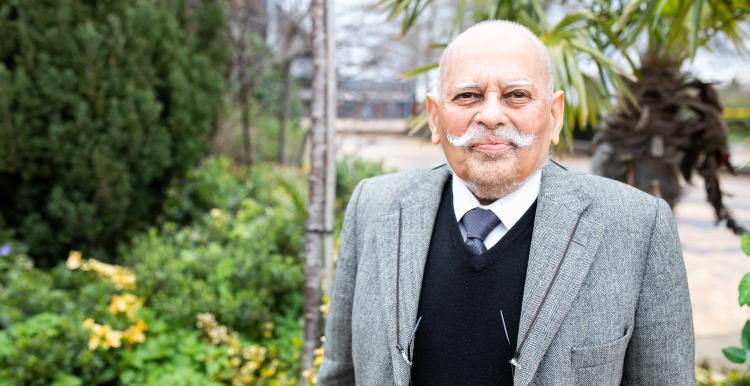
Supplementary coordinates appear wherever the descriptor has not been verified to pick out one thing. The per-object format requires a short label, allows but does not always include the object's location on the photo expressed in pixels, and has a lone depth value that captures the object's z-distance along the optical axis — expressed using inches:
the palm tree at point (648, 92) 102.8
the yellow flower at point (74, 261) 140.0
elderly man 49.0
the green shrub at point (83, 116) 164.4
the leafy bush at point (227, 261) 133.3
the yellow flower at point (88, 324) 115.7
